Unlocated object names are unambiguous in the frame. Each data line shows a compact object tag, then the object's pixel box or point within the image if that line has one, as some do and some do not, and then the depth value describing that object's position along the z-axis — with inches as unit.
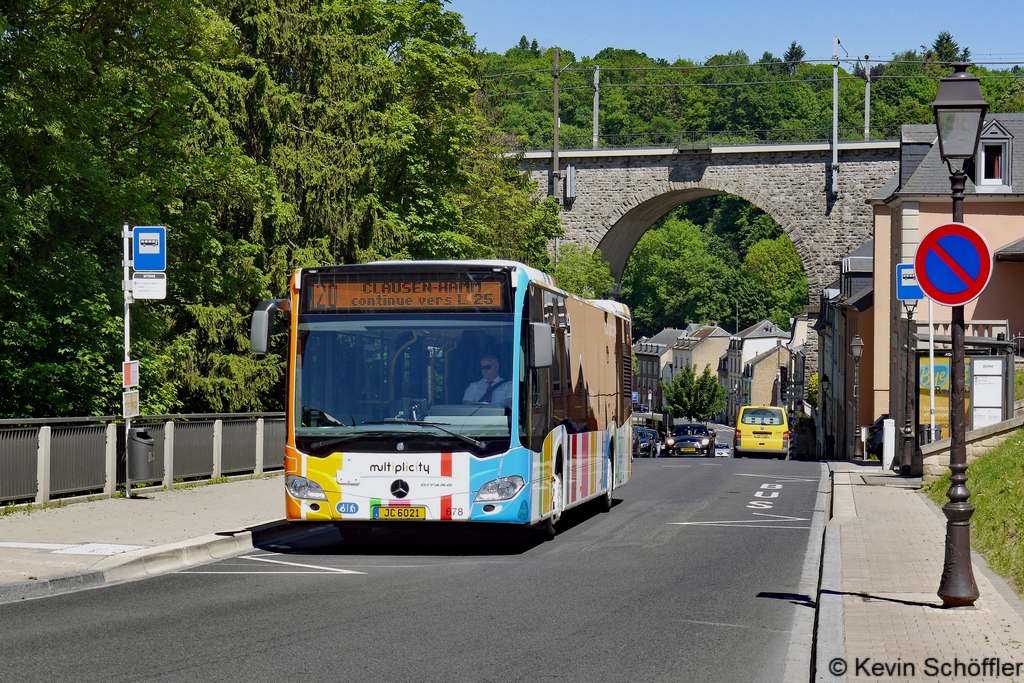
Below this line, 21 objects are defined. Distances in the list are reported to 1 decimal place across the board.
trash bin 708.7
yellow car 2124.8
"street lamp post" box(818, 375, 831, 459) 2420.6
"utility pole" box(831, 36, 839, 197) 2445.7
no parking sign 384.5
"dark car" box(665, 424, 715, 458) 2294.5
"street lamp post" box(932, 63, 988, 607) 380.2
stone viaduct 2556.6
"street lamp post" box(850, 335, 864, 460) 1743.4
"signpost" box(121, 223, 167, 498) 716.0
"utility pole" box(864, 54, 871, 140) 2581.2
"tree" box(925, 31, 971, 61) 5706.7
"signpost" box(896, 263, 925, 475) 1074.1
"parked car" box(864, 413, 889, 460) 1615.4
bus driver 509.0
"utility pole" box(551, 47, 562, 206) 2669.8
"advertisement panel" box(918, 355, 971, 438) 1113.4
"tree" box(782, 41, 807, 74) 6799.7
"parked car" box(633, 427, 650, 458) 2320.1
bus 505.0
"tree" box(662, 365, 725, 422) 5054.1
